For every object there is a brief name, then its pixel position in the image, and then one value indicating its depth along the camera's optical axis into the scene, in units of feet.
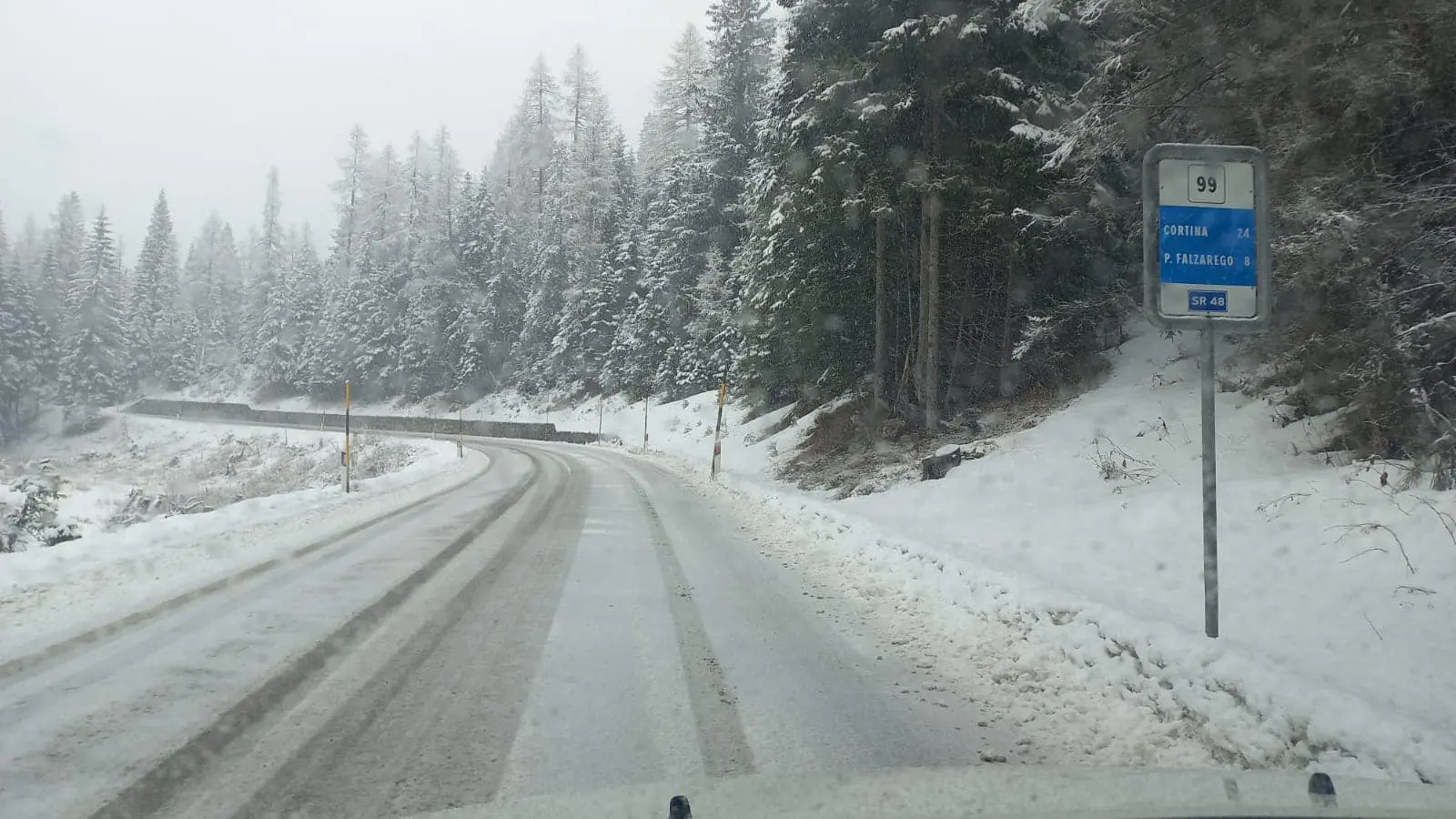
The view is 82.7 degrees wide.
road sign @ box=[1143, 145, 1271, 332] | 15.23
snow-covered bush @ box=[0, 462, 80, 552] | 37.88
